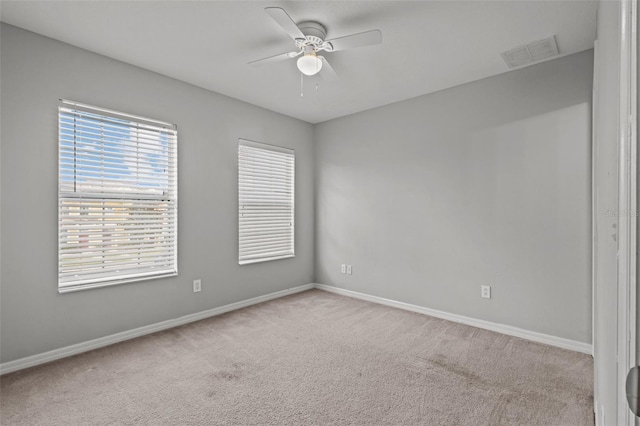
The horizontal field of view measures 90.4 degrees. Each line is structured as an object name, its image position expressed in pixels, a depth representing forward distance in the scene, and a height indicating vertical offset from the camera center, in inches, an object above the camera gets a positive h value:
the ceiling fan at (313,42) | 84.2 +47.9
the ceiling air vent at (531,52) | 100.7 +53.6
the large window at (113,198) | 103.7 +5.1
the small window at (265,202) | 156.4 +5.5
